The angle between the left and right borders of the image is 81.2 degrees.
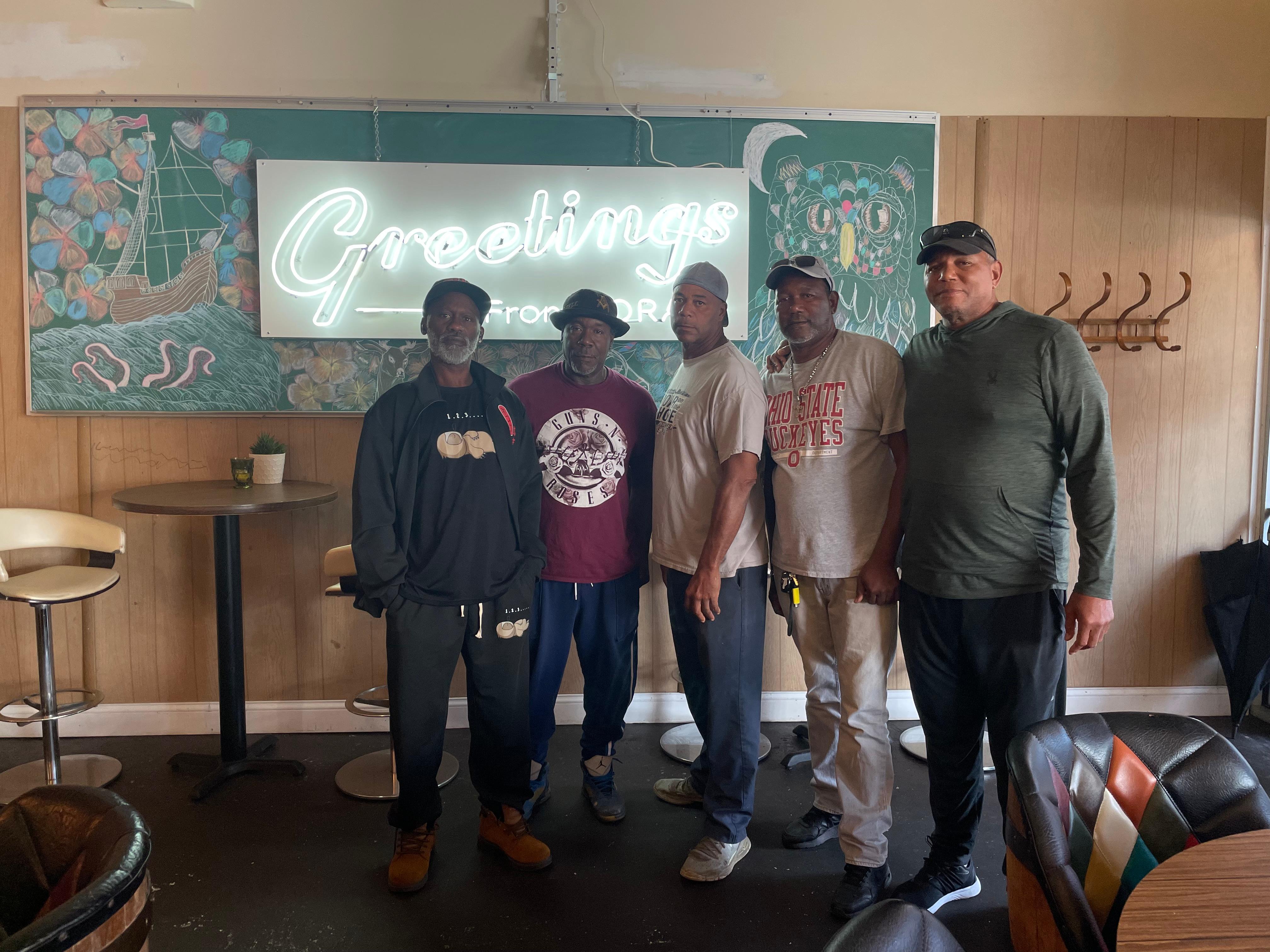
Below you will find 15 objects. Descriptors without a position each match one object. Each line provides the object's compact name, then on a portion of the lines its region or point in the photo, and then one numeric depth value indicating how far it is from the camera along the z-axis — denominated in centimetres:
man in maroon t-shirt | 245
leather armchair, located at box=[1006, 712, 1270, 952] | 122
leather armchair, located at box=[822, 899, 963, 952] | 80
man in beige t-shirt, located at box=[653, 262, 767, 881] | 214
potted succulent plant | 296
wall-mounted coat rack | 324
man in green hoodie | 187
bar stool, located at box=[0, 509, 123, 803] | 265
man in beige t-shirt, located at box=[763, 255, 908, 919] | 210
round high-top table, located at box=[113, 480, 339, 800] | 276
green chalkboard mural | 305
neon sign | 308
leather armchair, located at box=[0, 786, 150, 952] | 91
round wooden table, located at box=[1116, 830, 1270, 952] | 92
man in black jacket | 215
